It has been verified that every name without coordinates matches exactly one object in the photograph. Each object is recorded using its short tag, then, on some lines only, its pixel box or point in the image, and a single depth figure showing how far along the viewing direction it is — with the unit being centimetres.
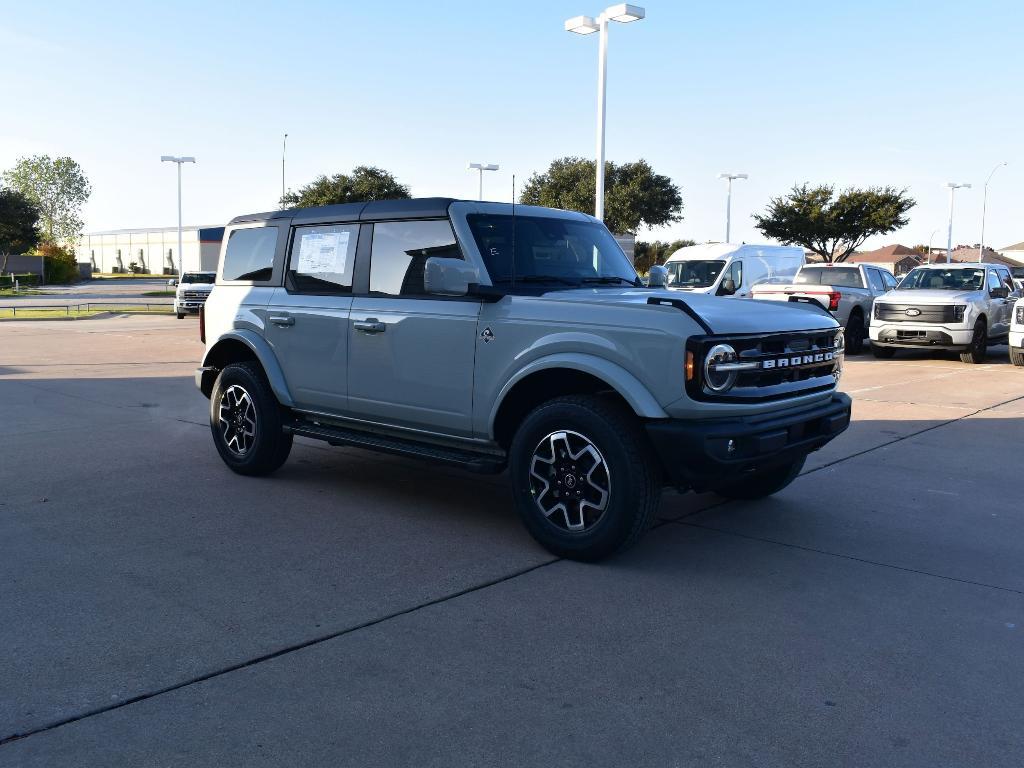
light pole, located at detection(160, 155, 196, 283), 5200
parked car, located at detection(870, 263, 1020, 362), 1631
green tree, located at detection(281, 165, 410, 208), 4791
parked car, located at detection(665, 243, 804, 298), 1903
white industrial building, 9312
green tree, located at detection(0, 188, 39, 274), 6231
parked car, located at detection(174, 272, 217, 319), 2871
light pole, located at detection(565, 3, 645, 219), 2102
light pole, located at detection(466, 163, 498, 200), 3766
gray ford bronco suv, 468
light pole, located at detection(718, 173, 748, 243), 5131
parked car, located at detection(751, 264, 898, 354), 1738
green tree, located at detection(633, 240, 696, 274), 5689
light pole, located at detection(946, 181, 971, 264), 5984
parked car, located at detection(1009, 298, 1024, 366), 1523
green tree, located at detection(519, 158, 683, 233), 6172
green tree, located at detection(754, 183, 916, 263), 5262
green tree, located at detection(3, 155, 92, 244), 10812
